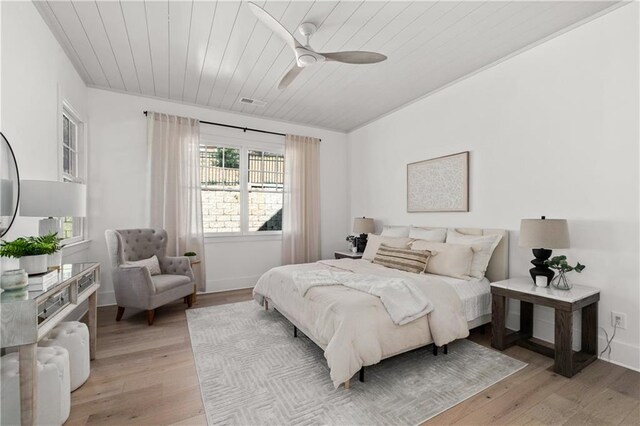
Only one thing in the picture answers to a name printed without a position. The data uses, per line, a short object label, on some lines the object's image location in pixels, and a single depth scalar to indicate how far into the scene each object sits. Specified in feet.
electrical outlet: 7.76
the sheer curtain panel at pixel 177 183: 13.65
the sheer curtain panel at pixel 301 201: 16.97
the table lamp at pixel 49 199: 6.45
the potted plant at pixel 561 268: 8.10
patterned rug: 5.96
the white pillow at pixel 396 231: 13.78
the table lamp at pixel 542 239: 8.17
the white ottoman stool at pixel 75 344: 6.60
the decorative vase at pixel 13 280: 4.82
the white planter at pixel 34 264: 5.88
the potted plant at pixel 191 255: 13.52
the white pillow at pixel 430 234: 12.00
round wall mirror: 6.00
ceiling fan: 7.32
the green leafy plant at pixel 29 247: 5.59
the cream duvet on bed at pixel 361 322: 6.57
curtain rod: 15.14
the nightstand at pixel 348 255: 15.07
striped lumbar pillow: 10.57
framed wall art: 11.88
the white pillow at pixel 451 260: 10.00
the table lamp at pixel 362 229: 16.11
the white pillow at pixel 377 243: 12.48
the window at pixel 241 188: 15.49
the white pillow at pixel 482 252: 10.03
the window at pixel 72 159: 10.82
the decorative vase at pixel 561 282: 8.13
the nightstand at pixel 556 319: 7.32
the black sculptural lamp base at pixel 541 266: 8.62
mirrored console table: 4.47
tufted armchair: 10.53
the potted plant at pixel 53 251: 6.33
